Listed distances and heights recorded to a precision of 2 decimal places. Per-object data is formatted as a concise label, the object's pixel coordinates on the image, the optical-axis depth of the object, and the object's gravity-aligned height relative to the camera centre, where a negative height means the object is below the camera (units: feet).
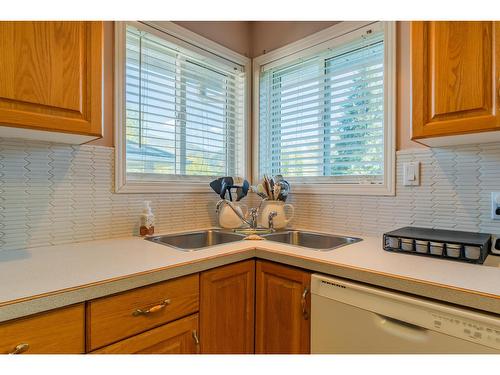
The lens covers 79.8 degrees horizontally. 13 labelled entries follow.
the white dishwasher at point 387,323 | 2.55 -1.32
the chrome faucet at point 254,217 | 5.99 -0.62
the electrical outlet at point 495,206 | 4.01 -0.24
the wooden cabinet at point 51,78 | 2.96 +1.14
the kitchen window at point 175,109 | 5.12 +1.51
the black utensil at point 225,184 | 5.98 +0.04
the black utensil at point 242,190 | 6.15 -0.08
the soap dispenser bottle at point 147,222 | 5.03 -0.61
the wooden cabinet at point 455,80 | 3.23 +1.24
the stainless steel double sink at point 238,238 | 5.26 -0.96
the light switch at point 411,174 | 4.69 +0.22
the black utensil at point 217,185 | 6.06 +0.02
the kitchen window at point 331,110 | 5.19 +1.52
